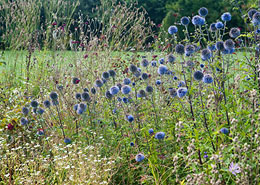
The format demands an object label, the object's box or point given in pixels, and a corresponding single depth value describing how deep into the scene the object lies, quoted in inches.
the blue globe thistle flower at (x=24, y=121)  143.0
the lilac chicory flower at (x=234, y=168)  84.1
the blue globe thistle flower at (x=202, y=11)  134.1
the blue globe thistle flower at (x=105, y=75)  137.8
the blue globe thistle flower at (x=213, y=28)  141.4
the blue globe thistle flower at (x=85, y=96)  132.3
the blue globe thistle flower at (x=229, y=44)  111.6
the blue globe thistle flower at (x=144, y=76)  137.4
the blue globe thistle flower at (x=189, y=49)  116.9
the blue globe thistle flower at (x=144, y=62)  144.4
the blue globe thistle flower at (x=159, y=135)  111.3
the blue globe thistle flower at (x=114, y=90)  128.4
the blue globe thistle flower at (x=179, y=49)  123.0
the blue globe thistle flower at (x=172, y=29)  139.9
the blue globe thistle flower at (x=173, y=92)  121.6
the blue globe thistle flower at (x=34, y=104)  139.7
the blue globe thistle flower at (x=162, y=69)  127.3
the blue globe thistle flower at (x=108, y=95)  137.9
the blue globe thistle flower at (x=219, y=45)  114.4
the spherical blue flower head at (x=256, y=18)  114.0
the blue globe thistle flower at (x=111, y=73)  144.9
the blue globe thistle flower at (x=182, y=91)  108.5
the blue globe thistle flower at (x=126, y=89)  126.7
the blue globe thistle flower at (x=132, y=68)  133.0
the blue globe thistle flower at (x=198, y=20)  127.0
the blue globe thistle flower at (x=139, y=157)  105.4
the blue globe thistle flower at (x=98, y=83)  143.2
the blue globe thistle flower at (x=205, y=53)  110.7
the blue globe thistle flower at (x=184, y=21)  139.7
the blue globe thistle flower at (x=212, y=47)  123.3
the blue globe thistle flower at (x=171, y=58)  130.9
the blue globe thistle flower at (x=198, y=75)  114.0
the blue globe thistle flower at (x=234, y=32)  127.2
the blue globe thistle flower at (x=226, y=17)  132.8
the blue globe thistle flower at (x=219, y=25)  127.2
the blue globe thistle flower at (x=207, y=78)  111.1
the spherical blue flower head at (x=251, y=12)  128.8
